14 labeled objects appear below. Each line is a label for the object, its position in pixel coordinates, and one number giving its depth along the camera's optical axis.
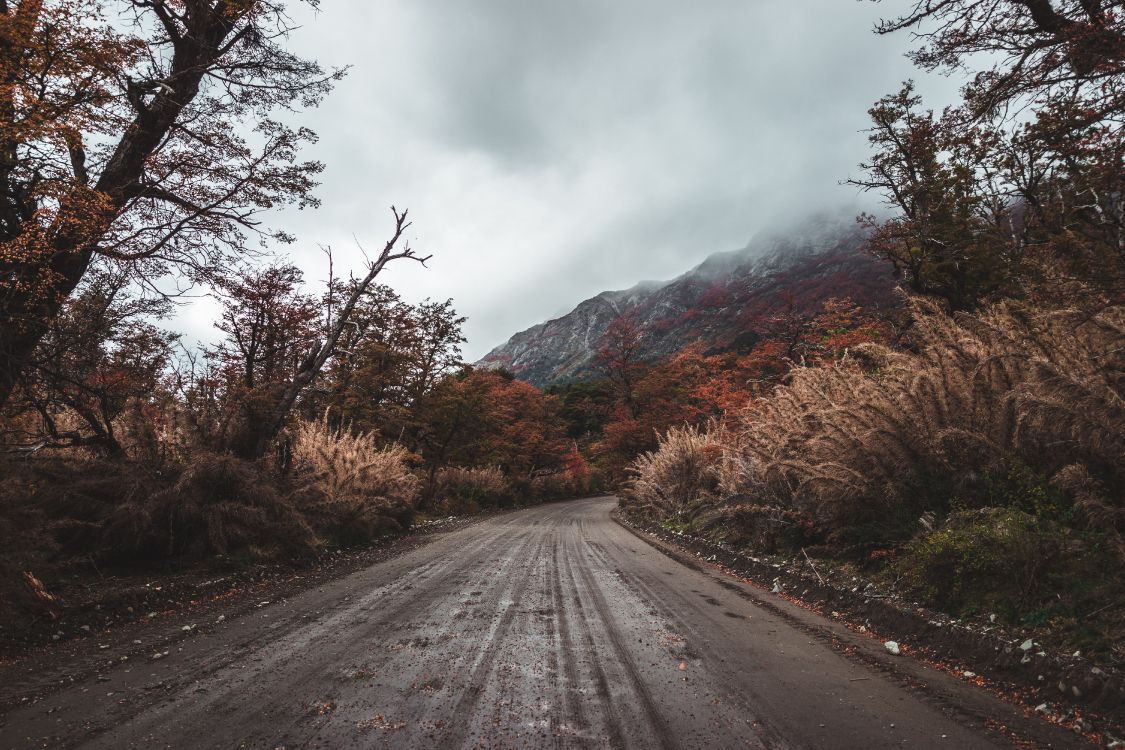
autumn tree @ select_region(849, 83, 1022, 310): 12.48
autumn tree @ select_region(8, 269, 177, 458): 5.68
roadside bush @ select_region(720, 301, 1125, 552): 3.69
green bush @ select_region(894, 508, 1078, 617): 3.54
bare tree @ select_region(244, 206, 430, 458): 8.33
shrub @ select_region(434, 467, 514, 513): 21.45
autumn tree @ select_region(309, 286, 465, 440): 16.70
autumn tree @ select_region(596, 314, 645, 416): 30.72
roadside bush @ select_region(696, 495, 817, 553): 6.97
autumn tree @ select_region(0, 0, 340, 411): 4.46
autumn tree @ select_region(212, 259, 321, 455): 11.90
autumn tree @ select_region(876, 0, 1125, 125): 3.33
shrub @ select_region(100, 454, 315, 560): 5.60
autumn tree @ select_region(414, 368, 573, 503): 20.67
